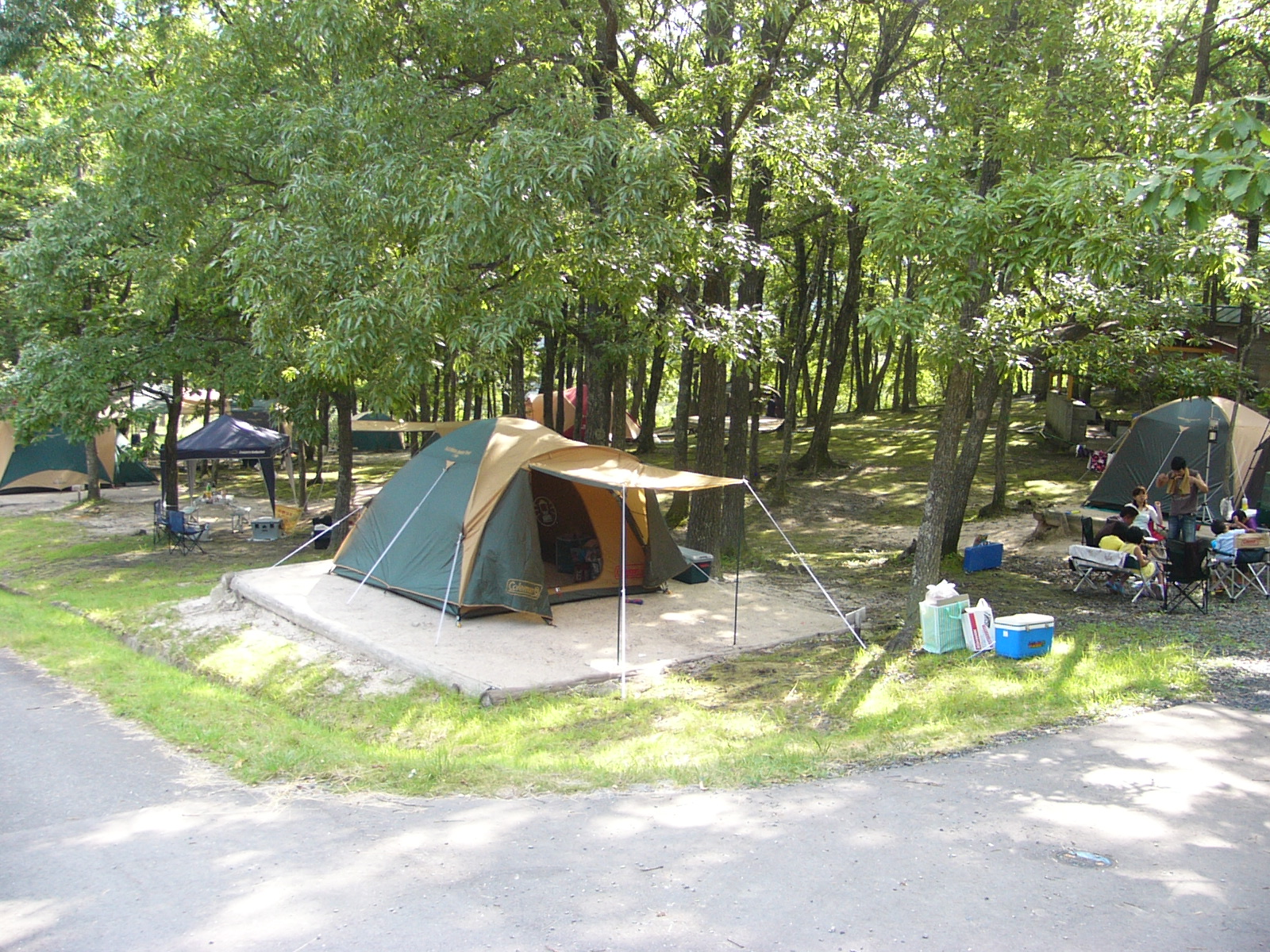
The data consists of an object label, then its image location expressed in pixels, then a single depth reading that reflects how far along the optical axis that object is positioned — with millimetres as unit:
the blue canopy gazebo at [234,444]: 17016
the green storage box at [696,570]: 11738
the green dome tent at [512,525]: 9562
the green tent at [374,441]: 33469
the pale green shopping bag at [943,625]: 8430
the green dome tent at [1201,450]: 14430
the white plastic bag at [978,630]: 8391
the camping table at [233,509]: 17938
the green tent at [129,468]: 24594
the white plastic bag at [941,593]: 8516
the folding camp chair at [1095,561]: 10523
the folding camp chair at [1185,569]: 9805
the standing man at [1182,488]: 11750
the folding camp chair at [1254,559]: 10109
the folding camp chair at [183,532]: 15430
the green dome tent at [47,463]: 22641
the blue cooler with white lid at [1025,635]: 8086
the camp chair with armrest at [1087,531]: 12383
